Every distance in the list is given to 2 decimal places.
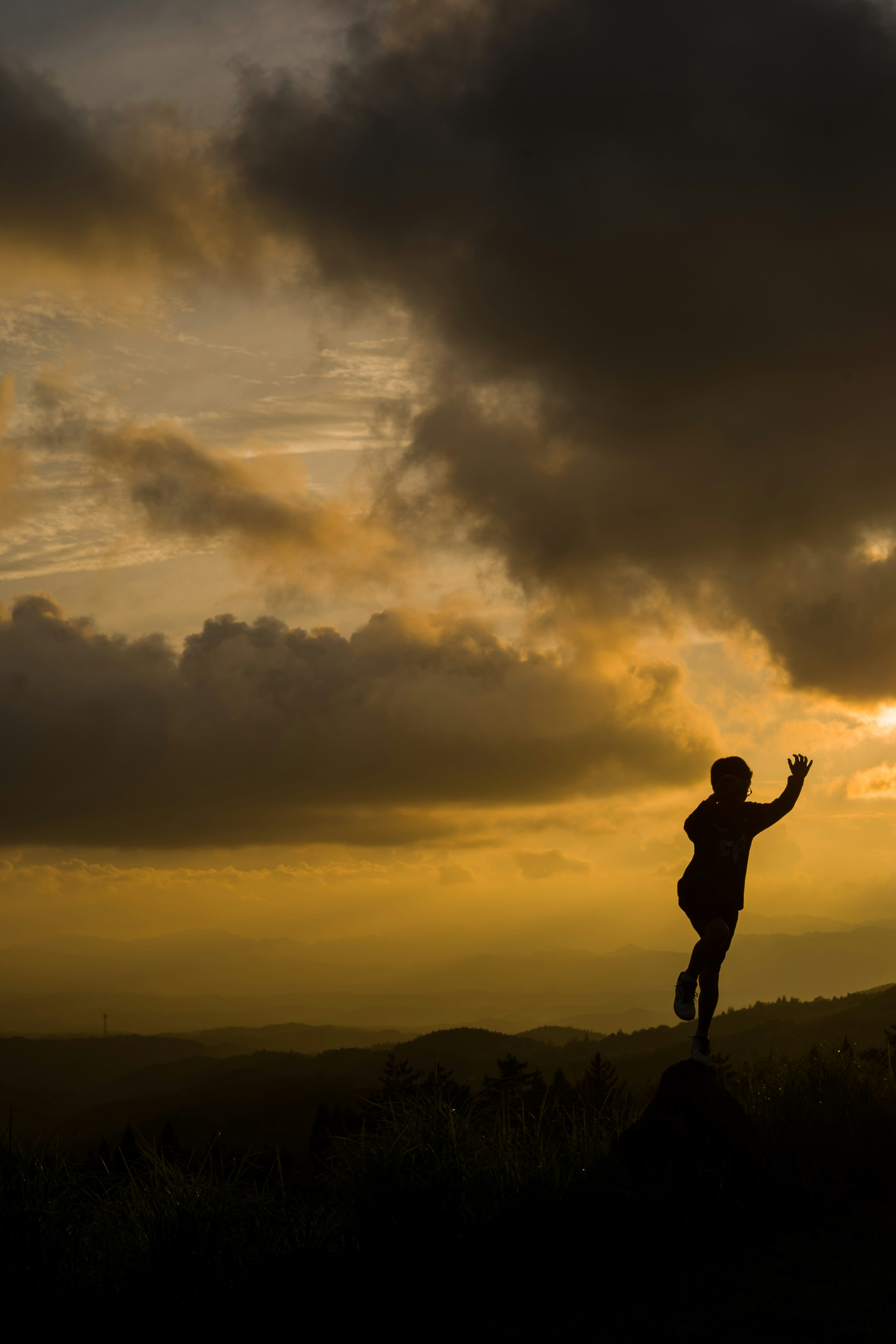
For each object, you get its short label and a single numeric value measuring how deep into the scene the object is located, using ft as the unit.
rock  31.30
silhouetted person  37.68
